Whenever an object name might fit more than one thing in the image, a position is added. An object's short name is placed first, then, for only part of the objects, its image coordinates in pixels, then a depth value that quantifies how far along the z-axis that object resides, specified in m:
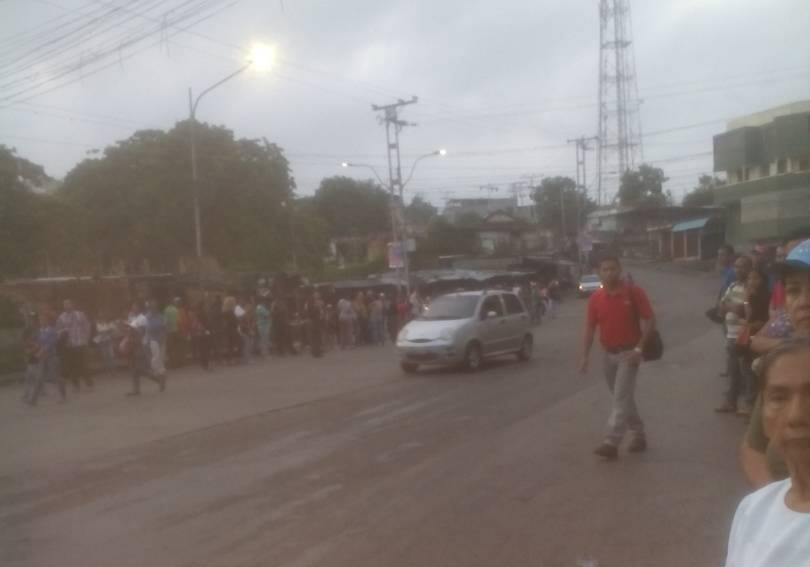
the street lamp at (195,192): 33.03
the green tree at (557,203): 100.56
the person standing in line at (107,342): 23.97
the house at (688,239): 71.06
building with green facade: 48.97
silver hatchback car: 20.64
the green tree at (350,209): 87.50
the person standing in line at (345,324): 32.03
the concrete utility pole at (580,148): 81.94
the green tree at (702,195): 97.78
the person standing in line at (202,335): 24.08
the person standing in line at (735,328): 11.50
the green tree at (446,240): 72.88
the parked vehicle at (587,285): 62.78
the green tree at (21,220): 31.08
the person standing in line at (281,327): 28.56
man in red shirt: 9.66
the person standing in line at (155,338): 19.42
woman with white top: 2.33
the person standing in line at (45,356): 17.50
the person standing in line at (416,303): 36.09
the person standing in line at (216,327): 24.48
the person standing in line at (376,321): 33.25
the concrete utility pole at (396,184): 44.41
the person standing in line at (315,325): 28.09
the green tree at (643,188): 89.31
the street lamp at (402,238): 43.88
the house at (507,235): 82.88
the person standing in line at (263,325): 28.12
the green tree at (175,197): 46.41
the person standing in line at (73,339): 19.11
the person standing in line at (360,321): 33.12
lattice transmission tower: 61.31
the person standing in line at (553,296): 48.08
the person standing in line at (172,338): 25.27
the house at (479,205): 110.25
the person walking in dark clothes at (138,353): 17.50
